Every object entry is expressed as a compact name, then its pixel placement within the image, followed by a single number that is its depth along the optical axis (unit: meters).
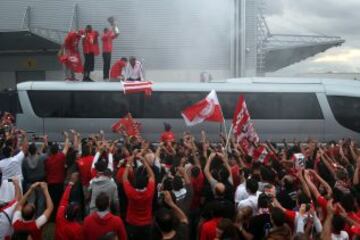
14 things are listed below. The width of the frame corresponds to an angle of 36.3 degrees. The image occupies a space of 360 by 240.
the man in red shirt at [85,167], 7.55
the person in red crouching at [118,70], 15.07
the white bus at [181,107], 14.56
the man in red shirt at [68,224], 4.92
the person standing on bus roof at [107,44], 15.97
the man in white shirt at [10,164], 7.48
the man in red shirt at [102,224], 4.96
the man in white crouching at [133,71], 14.97
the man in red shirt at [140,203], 5.75
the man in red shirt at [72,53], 14.98
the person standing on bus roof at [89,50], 15.30
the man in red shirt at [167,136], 11.61
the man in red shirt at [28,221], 4.80
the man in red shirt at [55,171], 8.12
